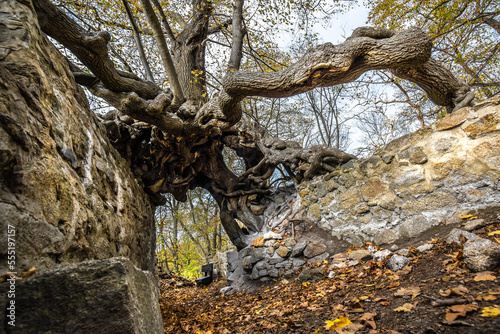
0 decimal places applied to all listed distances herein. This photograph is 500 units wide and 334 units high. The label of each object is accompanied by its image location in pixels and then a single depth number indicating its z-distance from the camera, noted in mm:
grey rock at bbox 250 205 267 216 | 5551
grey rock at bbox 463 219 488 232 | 2344
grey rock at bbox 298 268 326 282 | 3139
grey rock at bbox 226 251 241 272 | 4816
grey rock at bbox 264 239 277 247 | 4473
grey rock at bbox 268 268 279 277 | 4098
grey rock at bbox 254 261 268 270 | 4277
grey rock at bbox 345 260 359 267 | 3070
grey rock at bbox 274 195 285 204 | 5383
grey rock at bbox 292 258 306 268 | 3932
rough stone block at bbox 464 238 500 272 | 1640
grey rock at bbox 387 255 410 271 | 2359
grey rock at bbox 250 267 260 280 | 4300
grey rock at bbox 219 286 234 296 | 4448
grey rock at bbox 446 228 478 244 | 2188
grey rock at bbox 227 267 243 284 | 4656
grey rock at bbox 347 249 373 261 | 3088
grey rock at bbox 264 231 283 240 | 4562
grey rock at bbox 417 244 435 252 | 2469
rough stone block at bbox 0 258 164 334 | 838
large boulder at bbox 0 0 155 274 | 1497
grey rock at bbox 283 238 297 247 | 4215
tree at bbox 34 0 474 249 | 3207
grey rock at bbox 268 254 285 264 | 4189
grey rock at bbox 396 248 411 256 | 2528
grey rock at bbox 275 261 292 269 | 4045
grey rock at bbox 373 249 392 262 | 2824
